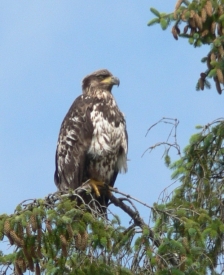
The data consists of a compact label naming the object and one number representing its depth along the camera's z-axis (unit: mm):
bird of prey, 18953
